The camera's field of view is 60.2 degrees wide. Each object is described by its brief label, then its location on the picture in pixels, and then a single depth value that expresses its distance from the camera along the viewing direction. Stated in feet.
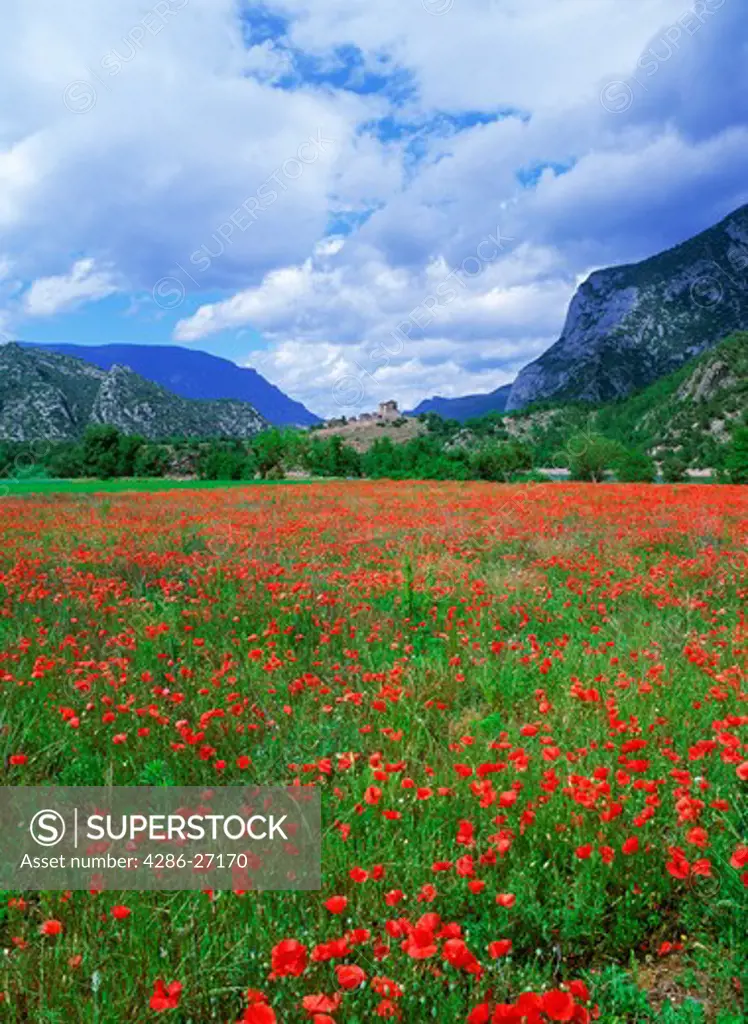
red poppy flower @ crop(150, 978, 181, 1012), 5.74
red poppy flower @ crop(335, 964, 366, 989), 5.82
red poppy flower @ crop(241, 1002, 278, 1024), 5.24
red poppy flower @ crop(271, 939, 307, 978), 5.82
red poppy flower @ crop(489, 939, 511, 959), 6.07
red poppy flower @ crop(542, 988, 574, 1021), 5.18
